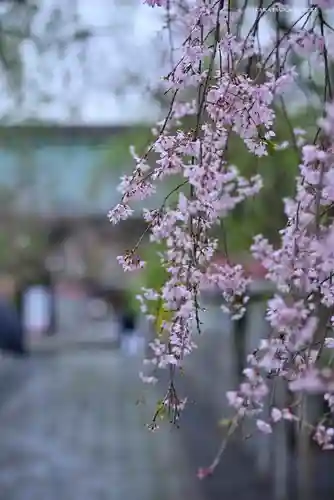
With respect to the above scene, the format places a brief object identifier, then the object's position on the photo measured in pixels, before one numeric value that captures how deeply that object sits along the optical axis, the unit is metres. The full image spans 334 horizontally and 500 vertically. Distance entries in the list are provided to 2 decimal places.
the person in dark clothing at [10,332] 16.96
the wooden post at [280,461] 7.82
